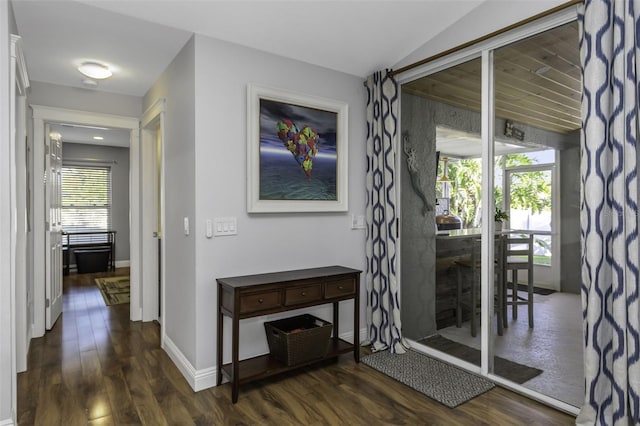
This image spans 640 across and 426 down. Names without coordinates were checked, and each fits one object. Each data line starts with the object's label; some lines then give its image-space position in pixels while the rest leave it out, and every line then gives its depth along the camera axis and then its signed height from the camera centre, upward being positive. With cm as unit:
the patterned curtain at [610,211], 192 +1
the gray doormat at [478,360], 261 -106
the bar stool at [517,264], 260 -35
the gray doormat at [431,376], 258 -118
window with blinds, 745 +22
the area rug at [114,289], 518 -113
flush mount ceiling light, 328 +119
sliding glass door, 238 +1
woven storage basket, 277 -94
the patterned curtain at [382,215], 332 -3
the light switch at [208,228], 274 -11
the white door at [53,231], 393 -20
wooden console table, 255 -61
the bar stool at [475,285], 274 -53
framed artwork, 291 +47
